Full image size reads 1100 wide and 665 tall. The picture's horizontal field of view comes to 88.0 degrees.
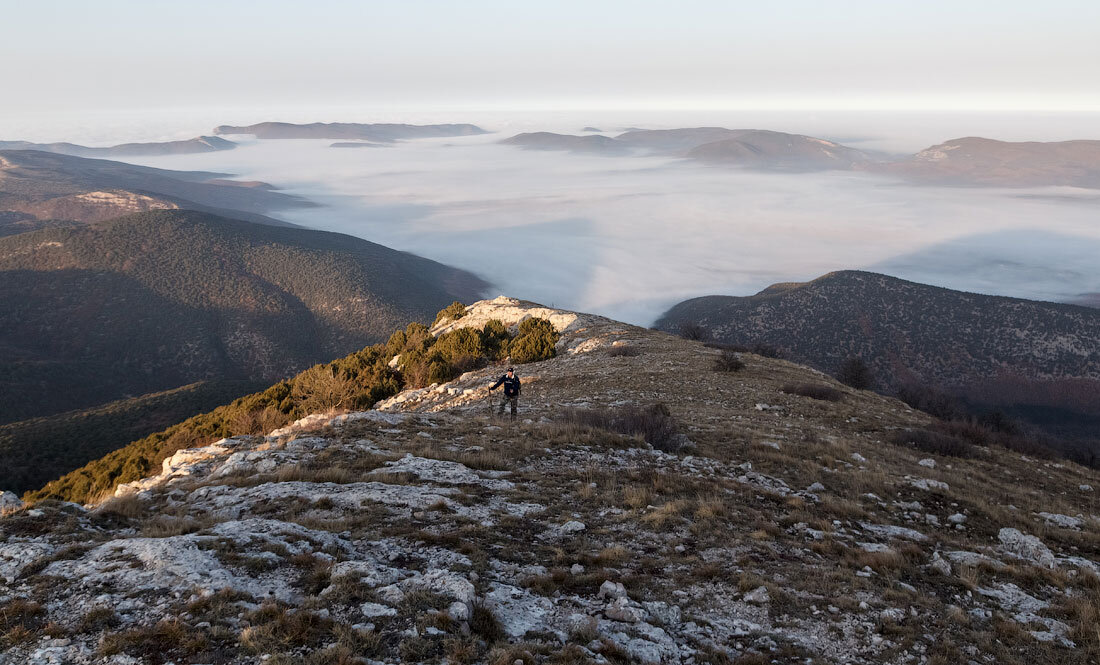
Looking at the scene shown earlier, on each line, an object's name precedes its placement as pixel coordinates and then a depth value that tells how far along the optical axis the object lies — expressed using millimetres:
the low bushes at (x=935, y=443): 15398
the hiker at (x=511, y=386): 15812
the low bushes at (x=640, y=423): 13352
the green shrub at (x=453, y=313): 46472
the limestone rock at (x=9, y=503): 7084
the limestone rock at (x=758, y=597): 6297
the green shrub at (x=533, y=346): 30250
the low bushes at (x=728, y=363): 24297
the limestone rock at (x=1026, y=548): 8328
